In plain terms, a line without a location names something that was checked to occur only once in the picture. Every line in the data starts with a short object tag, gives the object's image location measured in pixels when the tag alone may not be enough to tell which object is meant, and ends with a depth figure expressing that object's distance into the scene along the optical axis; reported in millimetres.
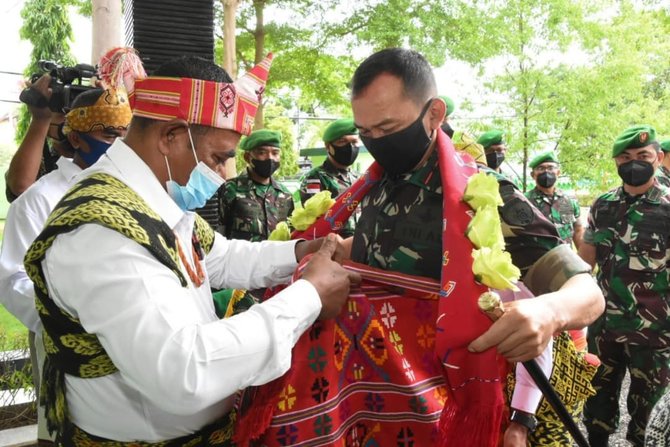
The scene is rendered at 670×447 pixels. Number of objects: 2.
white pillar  5059
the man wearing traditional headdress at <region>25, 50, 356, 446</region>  1407
